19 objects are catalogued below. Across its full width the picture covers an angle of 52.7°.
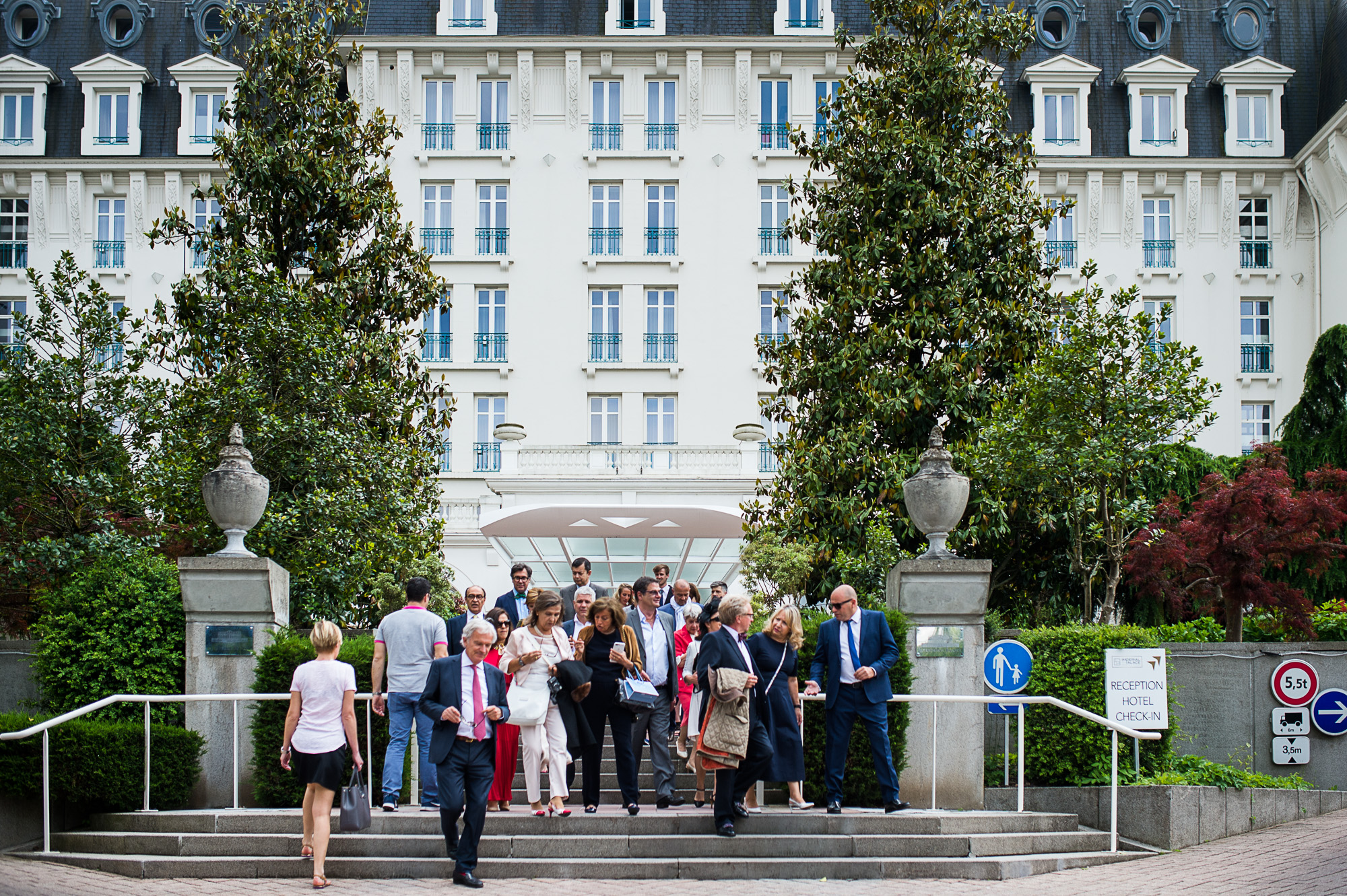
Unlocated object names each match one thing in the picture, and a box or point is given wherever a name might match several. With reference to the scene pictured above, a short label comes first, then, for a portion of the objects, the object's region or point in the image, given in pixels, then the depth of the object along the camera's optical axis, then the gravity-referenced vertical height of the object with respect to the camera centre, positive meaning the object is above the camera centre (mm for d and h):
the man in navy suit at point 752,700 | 10289 -1521
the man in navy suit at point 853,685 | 10859 -1441
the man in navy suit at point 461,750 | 9461 -1719
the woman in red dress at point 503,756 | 11102 -2054
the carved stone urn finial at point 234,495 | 12407 +93
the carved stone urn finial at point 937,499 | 12312 +52
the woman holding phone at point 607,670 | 10984 -1357
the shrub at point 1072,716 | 11938 -1862
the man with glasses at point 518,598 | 12836 -892
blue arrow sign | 13875 -2135
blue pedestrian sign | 12352 -1482
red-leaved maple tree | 17516 -499
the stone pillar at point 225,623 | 12094 -1049
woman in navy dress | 10703 -1431
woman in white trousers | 10641 -1397
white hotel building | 34656 +8255
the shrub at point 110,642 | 12219 -1231
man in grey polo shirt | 10945 -1328
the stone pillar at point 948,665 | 11773 -1405
